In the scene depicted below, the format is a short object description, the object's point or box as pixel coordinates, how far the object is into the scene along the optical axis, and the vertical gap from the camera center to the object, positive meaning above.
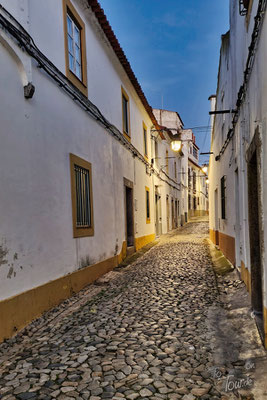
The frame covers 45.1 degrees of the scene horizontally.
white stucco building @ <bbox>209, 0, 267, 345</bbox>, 3.19 +0.92
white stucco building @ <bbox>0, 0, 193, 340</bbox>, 3.86 +0.94
